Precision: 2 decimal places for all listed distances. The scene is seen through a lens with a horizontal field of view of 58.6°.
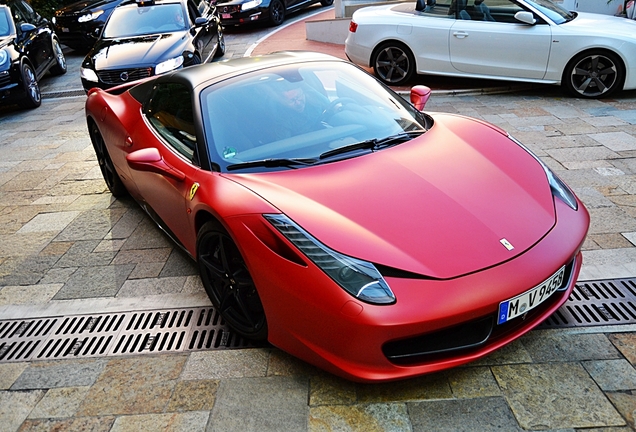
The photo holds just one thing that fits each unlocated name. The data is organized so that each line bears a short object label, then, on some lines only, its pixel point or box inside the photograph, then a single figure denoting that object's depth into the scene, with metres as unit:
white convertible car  6.88
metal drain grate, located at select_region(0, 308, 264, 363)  3.11
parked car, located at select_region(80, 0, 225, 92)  8.36
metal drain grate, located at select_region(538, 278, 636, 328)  2.94
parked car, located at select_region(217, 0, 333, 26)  14.04
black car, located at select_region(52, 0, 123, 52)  13.31
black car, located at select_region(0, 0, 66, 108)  8.78
